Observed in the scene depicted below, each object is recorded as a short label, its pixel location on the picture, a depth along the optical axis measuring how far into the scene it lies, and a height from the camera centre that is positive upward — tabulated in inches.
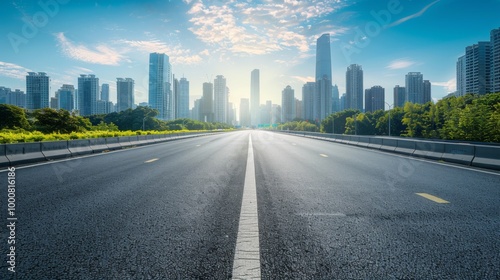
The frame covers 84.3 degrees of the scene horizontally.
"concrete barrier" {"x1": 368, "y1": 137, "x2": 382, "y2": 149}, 838.0 -30.0
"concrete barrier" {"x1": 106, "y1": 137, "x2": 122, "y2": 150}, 751.5 -27.9
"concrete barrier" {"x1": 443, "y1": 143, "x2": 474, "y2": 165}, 441.7 -33.3
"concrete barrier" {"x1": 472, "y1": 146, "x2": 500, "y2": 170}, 391.5 -35.1
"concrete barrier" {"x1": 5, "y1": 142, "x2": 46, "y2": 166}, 409.1 -30.7
